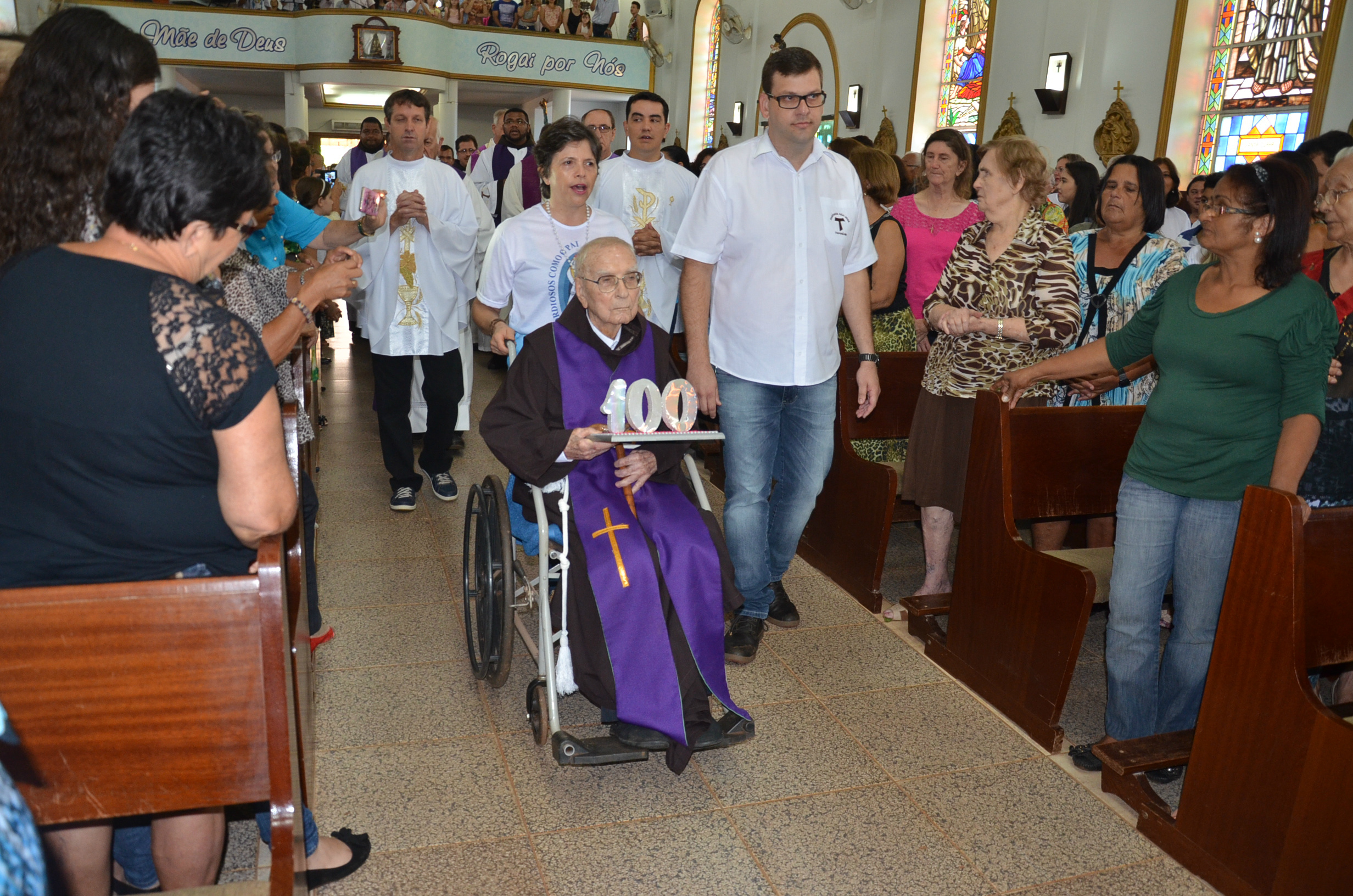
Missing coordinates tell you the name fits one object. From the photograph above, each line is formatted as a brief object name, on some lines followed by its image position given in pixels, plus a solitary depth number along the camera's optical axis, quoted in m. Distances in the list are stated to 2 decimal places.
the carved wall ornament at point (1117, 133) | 8.02
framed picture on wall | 14.96
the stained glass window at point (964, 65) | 9.99
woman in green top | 2.23
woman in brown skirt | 3.11
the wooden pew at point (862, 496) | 3.65
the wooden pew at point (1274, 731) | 1.97
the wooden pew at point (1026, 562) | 2.75
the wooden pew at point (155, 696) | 1.25
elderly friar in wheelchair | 2.51
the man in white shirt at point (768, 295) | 3.11
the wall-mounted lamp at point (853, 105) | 11.95
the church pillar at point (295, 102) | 16.06
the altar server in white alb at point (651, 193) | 4.57
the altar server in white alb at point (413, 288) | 4.58
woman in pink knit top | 4.08
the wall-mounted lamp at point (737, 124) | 15.16
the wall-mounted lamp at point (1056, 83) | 8.52
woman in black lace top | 1.30
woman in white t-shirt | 3.44
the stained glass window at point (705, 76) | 16.52
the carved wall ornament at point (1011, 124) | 9.09
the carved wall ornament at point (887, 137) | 11.09
